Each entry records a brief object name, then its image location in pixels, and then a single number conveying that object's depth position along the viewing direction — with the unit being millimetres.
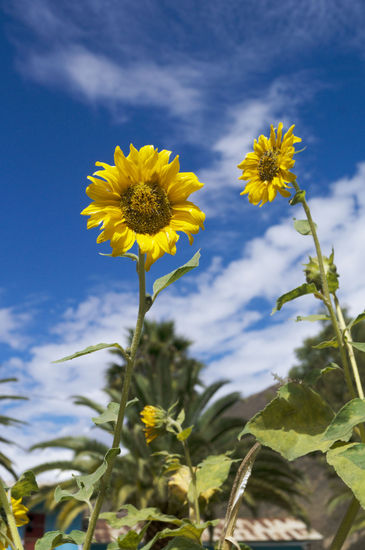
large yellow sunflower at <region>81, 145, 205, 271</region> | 1113
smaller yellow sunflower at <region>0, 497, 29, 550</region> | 1428
